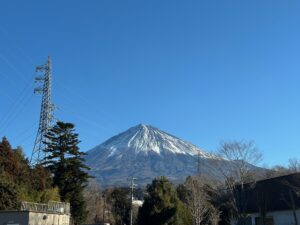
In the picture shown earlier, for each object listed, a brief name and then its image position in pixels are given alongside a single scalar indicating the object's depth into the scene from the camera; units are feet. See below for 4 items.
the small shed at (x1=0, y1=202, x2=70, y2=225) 99.55
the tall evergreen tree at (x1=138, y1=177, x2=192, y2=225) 155.63
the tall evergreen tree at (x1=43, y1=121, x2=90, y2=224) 162.09
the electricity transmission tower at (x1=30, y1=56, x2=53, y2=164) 166.31
